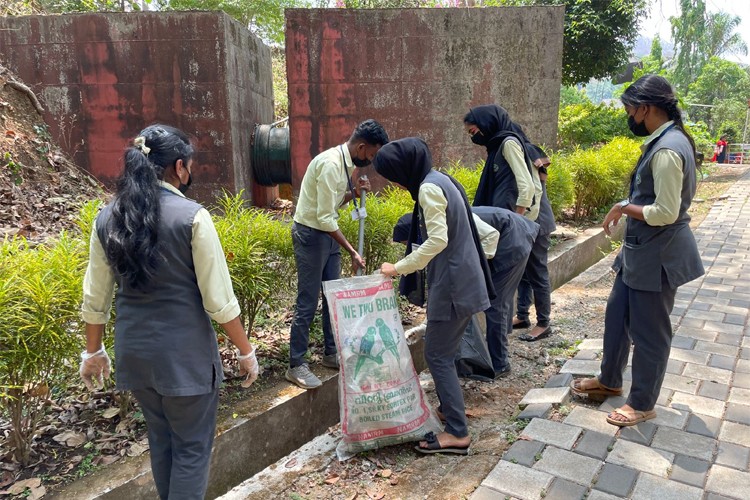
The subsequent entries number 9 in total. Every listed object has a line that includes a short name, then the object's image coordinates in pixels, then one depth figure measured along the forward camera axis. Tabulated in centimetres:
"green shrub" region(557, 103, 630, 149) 1511
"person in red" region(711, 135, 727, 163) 2435
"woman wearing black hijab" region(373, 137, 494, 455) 280
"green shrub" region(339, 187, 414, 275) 418
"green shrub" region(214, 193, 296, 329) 327
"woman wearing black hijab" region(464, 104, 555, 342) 420
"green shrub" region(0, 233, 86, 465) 231
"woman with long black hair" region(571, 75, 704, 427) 270
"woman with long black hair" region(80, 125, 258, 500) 188
